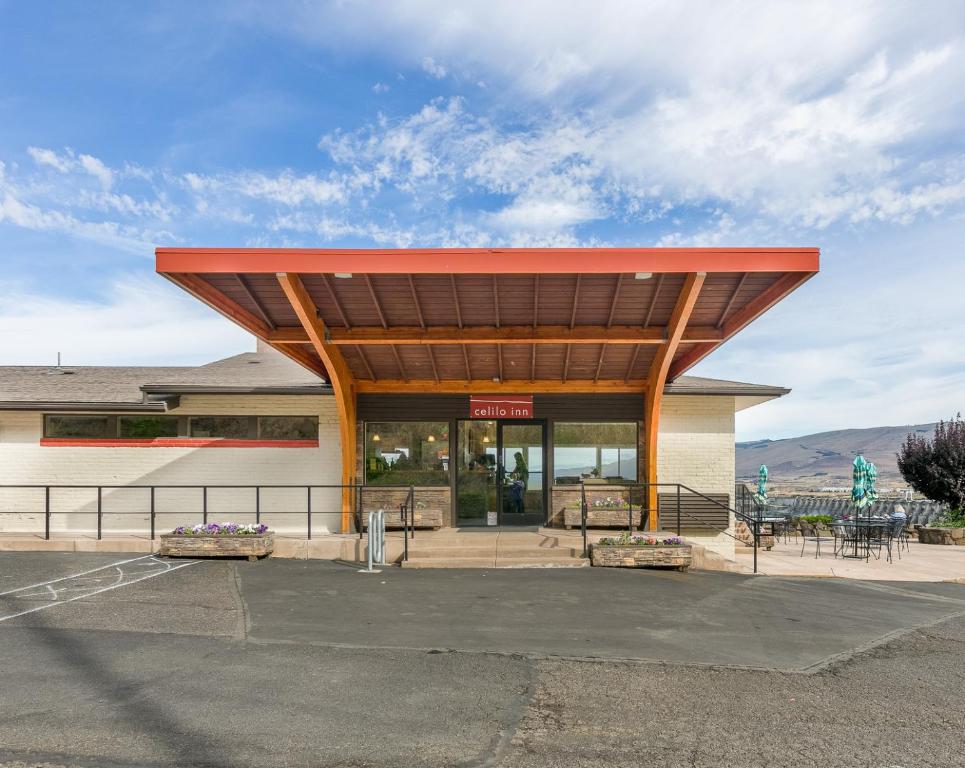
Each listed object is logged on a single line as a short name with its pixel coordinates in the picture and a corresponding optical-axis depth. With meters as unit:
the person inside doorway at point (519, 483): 14.10
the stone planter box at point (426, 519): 13.08
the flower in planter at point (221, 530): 11.23
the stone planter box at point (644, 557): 10.51
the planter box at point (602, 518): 13.27
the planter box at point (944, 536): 17.72
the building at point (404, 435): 13.27
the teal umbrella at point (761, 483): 19.87
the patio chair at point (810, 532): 19.30
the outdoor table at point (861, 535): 13.55
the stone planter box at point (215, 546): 11.04
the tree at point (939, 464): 20.38
